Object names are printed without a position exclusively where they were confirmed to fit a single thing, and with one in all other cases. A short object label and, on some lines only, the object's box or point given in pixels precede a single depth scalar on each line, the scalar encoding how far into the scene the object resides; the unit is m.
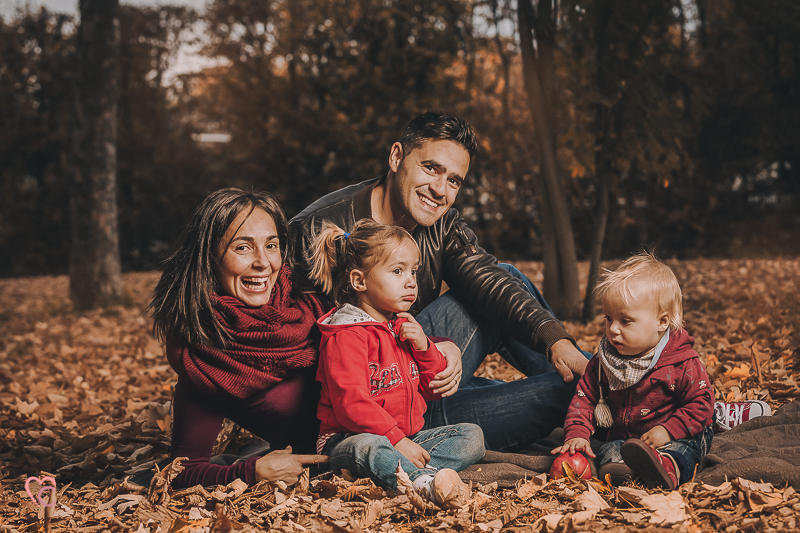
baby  2.33
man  2.68
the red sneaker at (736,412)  2.79
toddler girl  2.24
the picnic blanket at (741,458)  2.19
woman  2.34
